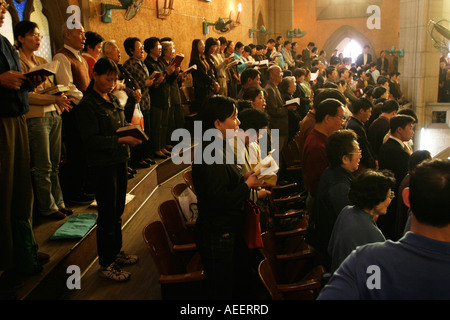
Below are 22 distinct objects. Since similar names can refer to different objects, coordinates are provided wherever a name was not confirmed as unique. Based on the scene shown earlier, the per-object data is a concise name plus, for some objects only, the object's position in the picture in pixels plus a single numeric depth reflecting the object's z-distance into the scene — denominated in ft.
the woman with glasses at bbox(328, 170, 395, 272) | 6.77
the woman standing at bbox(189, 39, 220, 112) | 20.31
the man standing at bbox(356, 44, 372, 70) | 57.89
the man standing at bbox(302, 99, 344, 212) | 10.35
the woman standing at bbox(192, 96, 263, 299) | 7.16
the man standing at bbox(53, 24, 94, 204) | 12.08
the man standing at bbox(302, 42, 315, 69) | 42.20
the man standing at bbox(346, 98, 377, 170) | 12.96
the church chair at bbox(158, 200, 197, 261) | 9.43
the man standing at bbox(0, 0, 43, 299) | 7.95
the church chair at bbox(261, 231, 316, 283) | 8.66
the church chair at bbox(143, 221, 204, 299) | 7.36
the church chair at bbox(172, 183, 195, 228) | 9.46
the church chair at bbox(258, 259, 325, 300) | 6.66
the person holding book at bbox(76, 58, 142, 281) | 8.94
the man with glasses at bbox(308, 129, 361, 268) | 8.45
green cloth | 9.95
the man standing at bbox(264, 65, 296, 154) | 16.87
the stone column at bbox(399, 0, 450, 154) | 36.65
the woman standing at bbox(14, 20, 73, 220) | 10.33
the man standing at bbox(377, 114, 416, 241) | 12.32
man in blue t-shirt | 3.76
